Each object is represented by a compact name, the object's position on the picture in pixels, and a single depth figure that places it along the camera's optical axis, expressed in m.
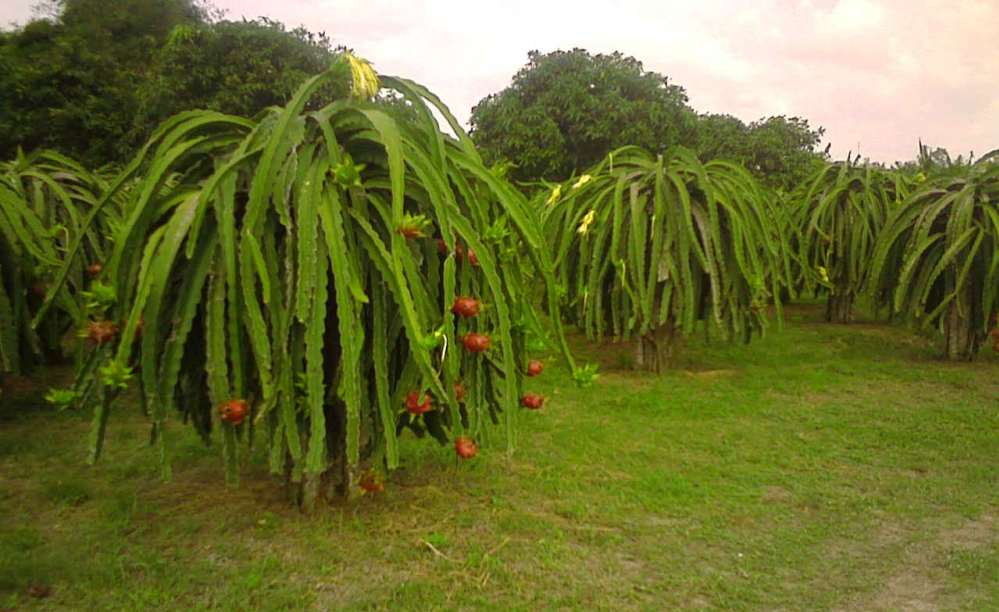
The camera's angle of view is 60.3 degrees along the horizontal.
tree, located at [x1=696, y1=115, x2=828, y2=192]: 17.16
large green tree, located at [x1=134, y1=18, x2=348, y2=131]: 14.19
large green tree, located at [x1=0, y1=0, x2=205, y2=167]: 16.16
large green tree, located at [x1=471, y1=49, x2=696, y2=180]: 15.10
